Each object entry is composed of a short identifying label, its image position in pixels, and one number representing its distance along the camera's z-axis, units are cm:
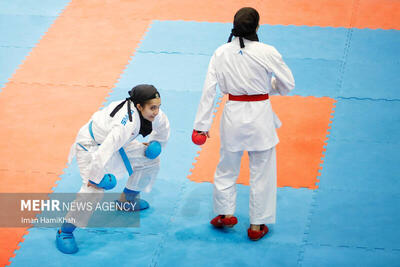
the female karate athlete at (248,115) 1023
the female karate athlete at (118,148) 1040
